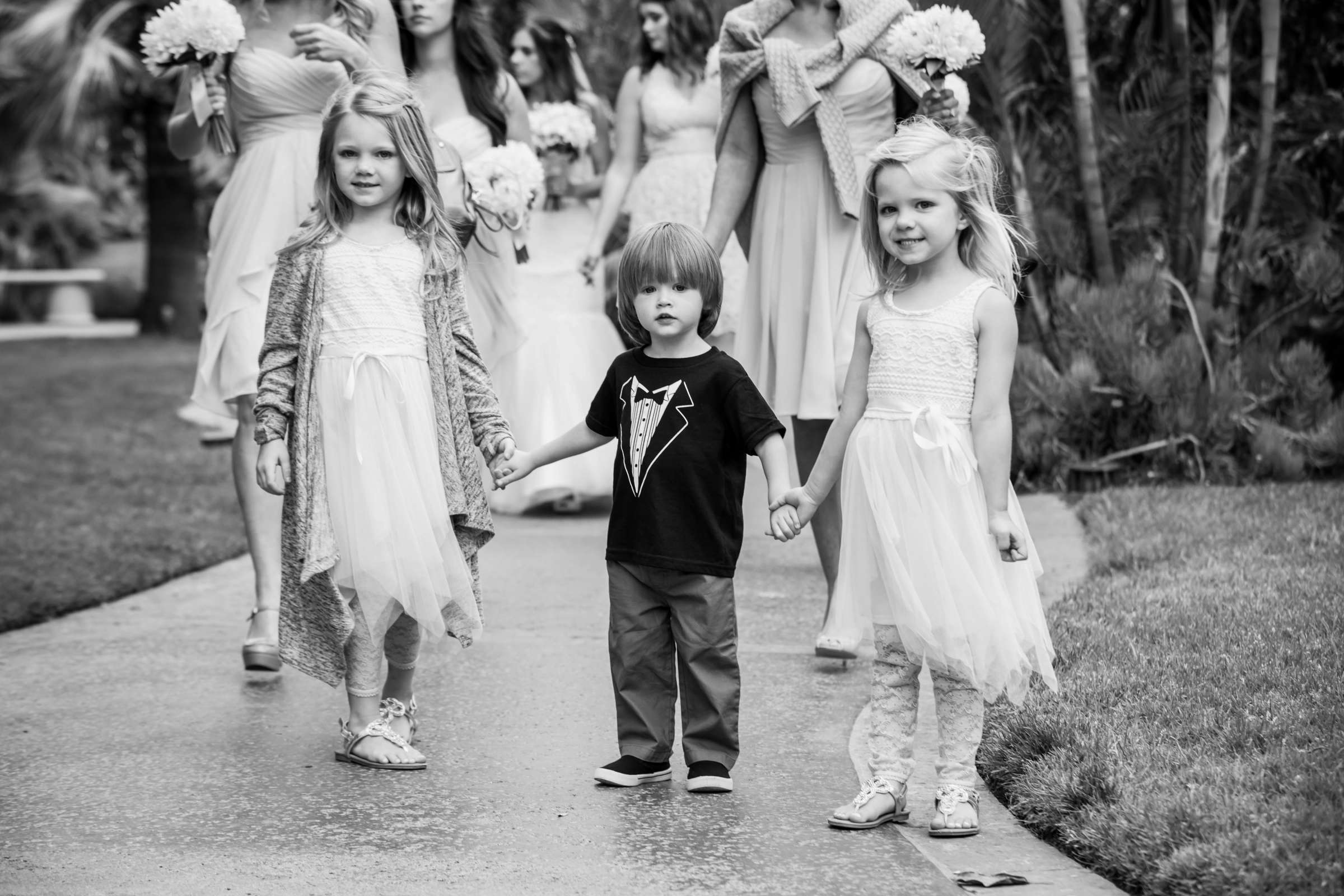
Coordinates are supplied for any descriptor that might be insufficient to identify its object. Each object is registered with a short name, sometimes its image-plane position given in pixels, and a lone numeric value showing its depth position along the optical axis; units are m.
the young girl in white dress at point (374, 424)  7.78
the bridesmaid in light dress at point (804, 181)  9.76
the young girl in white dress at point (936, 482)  6.74
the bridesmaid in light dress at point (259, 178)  9.97
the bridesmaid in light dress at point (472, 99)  11.14
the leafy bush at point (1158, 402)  14.49
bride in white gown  15.37
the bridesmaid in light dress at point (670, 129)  15.02
